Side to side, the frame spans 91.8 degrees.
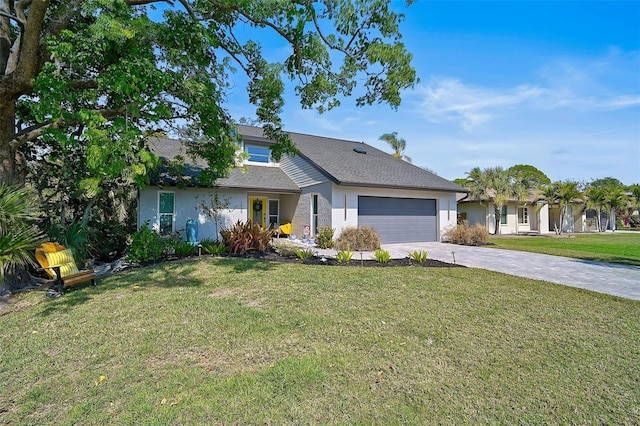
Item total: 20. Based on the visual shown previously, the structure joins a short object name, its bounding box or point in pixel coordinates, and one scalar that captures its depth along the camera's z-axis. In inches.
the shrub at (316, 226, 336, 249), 530.3
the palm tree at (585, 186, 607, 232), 1181.1
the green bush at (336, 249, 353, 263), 380.2
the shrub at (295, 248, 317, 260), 404.5
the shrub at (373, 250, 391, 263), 372.8
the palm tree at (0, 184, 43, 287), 246.4
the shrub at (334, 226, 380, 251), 520.7
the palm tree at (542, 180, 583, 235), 1014.4
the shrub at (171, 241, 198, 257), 411.2
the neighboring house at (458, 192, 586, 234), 1069.1
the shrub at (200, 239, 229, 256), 419.0
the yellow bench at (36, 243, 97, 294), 250.8
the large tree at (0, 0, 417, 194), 245.7
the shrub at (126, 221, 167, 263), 373.7
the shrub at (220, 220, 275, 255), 435.5
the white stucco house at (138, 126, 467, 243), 540.7
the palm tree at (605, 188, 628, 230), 1236.5
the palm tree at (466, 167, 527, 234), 967.0
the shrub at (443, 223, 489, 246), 642.8
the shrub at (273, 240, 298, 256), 435.5
